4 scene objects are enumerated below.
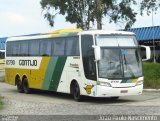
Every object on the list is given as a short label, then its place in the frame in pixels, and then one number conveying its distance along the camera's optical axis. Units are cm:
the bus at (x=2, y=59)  5322
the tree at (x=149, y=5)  3497
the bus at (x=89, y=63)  2005
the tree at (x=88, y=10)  3838
